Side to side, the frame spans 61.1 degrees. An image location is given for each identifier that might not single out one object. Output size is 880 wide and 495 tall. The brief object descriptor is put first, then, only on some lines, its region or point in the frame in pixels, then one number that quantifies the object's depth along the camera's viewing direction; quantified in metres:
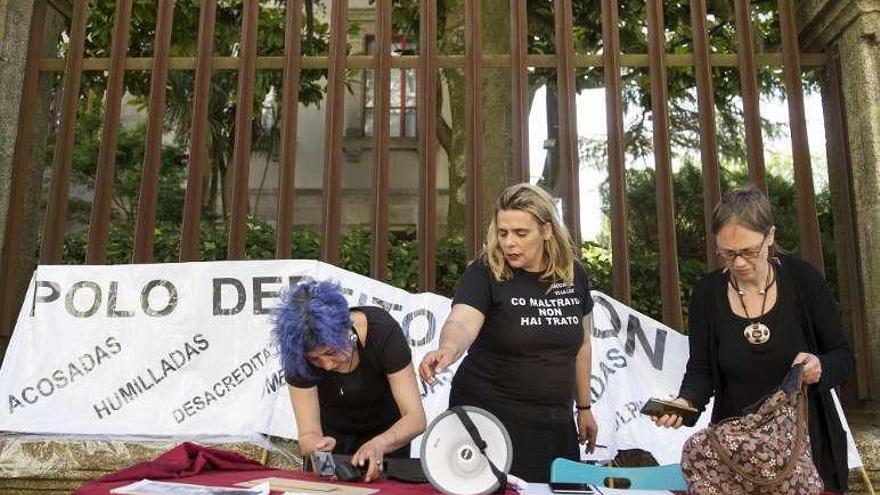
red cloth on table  2.07
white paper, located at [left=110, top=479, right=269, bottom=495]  1.93
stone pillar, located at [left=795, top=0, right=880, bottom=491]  4.11
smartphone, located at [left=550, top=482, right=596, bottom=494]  2.12
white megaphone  2.02
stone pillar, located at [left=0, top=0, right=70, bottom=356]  4.48
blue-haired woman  2.41
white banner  3.88
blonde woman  2.64
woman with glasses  2.44
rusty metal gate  4.36
